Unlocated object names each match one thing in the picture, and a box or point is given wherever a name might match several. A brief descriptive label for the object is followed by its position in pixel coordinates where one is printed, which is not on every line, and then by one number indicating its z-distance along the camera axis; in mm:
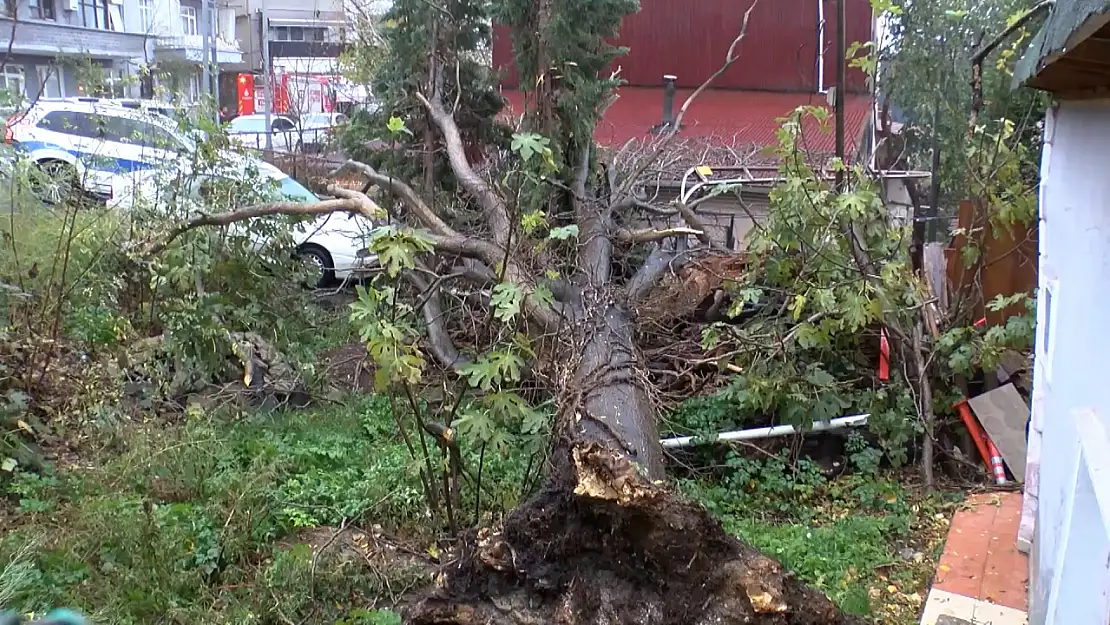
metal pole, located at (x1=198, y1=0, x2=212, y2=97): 14357
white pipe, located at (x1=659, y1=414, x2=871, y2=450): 5840
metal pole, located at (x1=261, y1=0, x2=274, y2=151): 17048
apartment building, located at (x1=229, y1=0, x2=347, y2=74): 18922
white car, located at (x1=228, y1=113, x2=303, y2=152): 13923
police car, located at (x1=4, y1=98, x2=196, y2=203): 6895
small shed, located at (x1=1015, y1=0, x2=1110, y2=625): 2475
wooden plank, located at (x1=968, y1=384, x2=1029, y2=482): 5676
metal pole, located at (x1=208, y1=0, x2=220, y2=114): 13616
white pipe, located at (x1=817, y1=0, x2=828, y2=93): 13688
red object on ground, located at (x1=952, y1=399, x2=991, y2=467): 5809
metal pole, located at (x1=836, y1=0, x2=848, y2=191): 7094
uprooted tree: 2816
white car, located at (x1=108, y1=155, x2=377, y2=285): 7348
